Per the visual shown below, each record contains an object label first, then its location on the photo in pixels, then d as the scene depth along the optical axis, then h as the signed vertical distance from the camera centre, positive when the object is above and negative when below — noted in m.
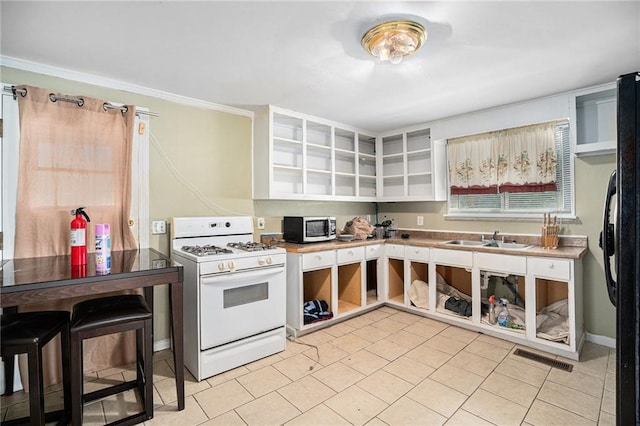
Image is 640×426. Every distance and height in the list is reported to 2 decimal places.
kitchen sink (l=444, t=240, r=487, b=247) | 3.38 -0.35
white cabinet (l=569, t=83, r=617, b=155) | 2.72 +0.84
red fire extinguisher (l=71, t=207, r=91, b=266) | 2.00 -0.17
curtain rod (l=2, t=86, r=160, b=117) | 2.13 +0.87
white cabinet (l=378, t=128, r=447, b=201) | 3.85 +0.60
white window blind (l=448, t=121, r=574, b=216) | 3.02 +0.12
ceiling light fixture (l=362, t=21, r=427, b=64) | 1.78 +1.04
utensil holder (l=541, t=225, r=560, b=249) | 2.87 -0.24
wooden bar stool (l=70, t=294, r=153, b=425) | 1.65 -0.64
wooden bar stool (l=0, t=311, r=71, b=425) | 1.53 -0.64
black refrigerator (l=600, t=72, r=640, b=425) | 1.00 -0.14
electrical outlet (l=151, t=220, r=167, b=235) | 2.76 -0.11
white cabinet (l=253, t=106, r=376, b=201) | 3.26 +0.67
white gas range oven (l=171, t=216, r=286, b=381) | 2.29 -0.68
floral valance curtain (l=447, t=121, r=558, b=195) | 3.10 +0.55
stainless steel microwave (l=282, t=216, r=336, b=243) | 3.32 -0.17
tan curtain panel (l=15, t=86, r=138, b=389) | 2.19 +0.26
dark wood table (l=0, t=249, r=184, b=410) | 1.52 -0.34
